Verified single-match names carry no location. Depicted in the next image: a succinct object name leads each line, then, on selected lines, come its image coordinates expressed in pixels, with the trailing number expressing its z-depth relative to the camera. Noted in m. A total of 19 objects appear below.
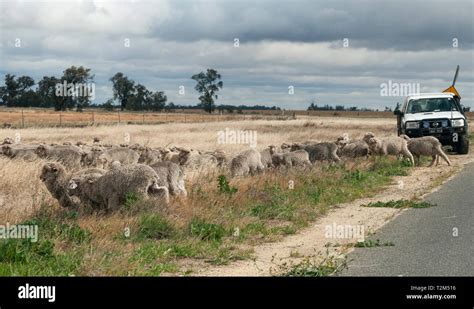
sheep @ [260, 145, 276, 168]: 22.12
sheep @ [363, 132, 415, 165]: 25.56
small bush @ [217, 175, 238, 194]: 15.19
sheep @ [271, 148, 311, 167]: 22.58
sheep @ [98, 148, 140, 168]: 21.38
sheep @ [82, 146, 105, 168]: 20.55
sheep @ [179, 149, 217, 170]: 20.83
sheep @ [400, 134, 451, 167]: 25.05
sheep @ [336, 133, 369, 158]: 26.80
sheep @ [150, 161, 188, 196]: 13.71
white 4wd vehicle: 28.16
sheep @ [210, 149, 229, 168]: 22.12
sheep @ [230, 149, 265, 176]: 19.94
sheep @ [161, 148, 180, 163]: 21.83
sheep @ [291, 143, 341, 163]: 24.97
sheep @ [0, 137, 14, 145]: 25.87
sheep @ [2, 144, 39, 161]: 22.03
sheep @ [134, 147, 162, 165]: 22.22
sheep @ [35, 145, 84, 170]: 21.31
